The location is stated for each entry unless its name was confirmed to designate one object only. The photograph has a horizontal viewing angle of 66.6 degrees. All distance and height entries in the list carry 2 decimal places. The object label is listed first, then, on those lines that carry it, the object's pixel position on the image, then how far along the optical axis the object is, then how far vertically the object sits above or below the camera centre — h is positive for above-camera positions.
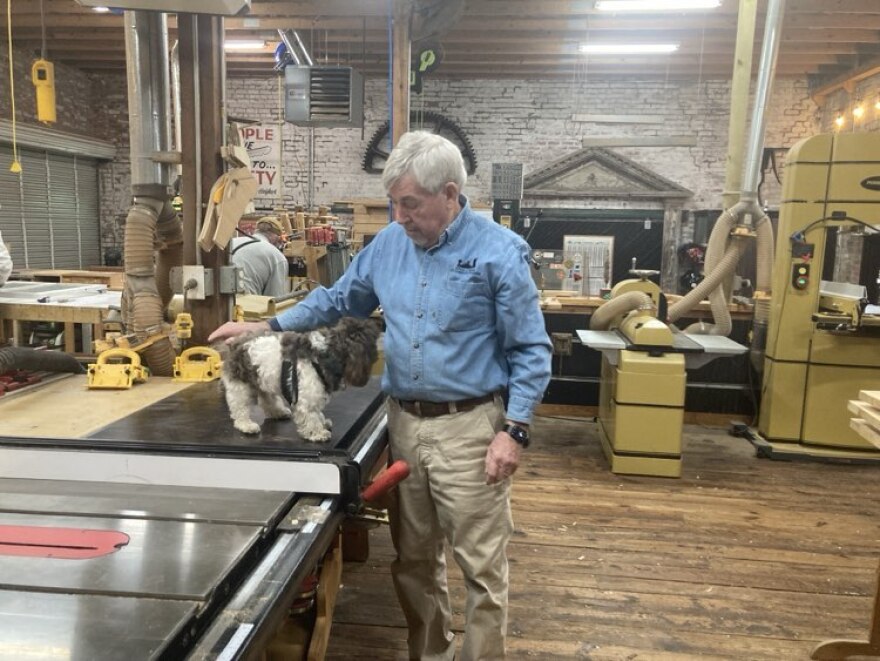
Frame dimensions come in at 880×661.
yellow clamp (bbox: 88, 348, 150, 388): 2.39 -0.53
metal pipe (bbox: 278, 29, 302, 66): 7.47 +2.05
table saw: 1.01 -0.59
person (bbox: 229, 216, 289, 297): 4.51 -0.27
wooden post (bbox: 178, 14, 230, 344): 2.66 +0.41
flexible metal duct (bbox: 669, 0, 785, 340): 4.82 +0.02
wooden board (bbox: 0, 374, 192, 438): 1.86 -0.58
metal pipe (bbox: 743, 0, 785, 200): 4.92 +1.10
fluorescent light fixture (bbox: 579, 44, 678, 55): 7.66 +2.12
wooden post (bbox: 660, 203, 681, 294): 9.33 -0.20
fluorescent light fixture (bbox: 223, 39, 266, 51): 8.16 +2.21
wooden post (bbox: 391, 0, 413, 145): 5.05 +1.25
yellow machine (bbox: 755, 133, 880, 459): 4.41 -0.51
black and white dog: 1.85 -0.40
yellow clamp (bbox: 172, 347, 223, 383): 2.59 -0.55
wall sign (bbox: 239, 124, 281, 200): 9.77 +1.01
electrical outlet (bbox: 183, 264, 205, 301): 2.69 -0.23
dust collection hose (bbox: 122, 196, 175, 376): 2.61 -0.24
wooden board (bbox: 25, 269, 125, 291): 6.63 -0.57
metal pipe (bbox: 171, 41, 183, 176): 4.33 +1.02
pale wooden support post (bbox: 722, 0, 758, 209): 5.12 +1.05
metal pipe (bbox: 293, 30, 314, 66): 7.68 +2.04
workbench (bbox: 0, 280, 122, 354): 3.56 -0.45
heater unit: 5.97 +1.17
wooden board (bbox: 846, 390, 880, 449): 2.20 -0.59
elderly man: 1.83 -0.36
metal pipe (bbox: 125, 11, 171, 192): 2.71 +0.53
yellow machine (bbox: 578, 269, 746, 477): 4.21 -0.98
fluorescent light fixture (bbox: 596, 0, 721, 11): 5.78 +1.97
